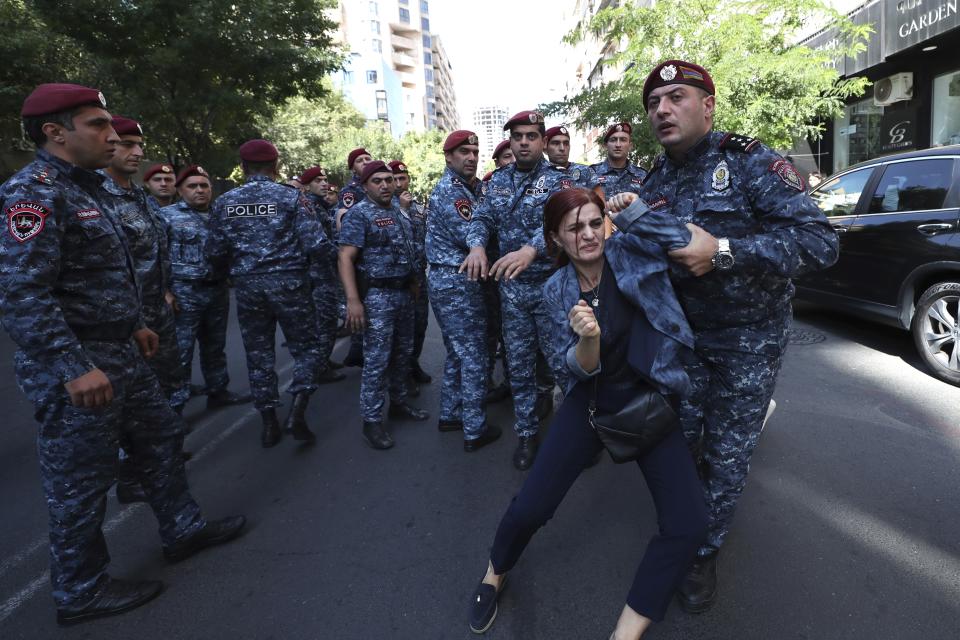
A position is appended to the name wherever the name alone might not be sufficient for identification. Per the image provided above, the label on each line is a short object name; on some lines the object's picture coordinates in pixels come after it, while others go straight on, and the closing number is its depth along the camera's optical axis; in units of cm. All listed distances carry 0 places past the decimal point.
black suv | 414
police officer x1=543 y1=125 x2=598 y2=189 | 579
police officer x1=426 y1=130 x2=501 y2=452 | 373
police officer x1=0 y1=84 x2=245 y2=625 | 198
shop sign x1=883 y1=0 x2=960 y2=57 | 838
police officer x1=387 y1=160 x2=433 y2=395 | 500
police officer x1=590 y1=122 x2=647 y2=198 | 596
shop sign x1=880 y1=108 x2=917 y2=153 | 1069
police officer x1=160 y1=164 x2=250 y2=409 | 472
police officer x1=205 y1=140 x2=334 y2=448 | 392
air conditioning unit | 1049
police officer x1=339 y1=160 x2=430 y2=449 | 389
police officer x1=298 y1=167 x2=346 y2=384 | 587
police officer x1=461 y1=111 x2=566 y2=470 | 334
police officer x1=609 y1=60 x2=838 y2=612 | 177
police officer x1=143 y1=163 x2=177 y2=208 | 500
